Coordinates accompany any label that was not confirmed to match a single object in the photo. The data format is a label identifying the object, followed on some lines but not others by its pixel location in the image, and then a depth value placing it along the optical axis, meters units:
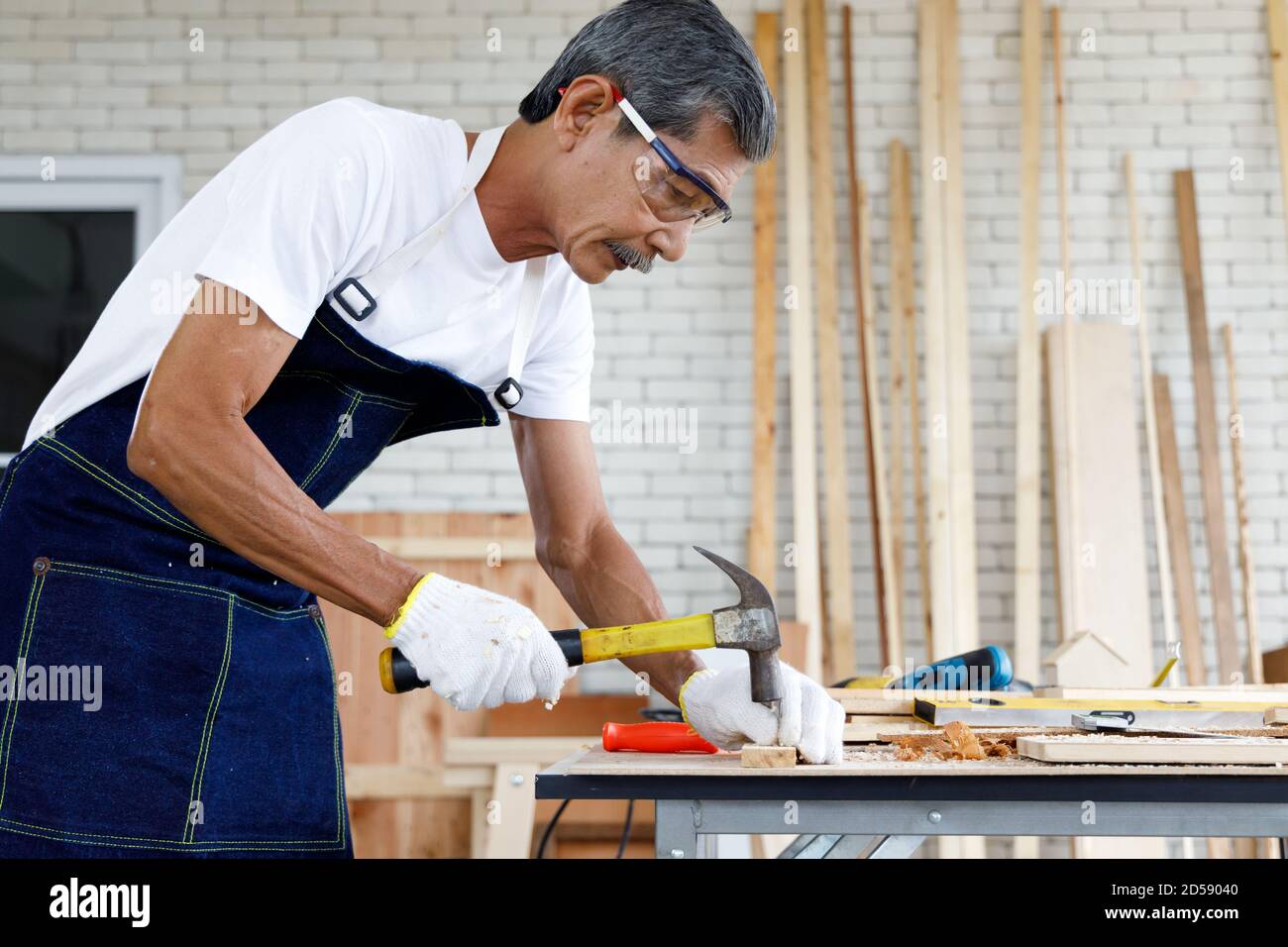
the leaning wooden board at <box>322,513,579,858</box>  4.60
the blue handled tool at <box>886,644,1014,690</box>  2.28
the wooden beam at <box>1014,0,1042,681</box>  4.70
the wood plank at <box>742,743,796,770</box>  1.46
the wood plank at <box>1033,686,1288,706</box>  2.07
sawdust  1.59
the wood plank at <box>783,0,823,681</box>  4.74
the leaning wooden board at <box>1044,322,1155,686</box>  4.59
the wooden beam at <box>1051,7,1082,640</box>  4.57
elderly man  1.46
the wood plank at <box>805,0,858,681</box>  4.74
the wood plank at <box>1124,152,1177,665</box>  4.67
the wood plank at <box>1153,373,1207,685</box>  4.73
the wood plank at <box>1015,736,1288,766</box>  1.41
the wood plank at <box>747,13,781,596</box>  4.84
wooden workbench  1.37
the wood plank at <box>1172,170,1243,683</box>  4.78
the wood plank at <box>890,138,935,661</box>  4.87
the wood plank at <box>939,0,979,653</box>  4.67
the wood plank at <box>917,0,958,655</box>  4.68
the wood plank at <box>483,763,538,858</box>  4.16
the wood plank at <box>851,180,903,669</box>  4.66
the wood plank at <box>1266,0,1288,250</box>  5.07
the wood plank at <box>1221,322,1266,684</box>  4.64
